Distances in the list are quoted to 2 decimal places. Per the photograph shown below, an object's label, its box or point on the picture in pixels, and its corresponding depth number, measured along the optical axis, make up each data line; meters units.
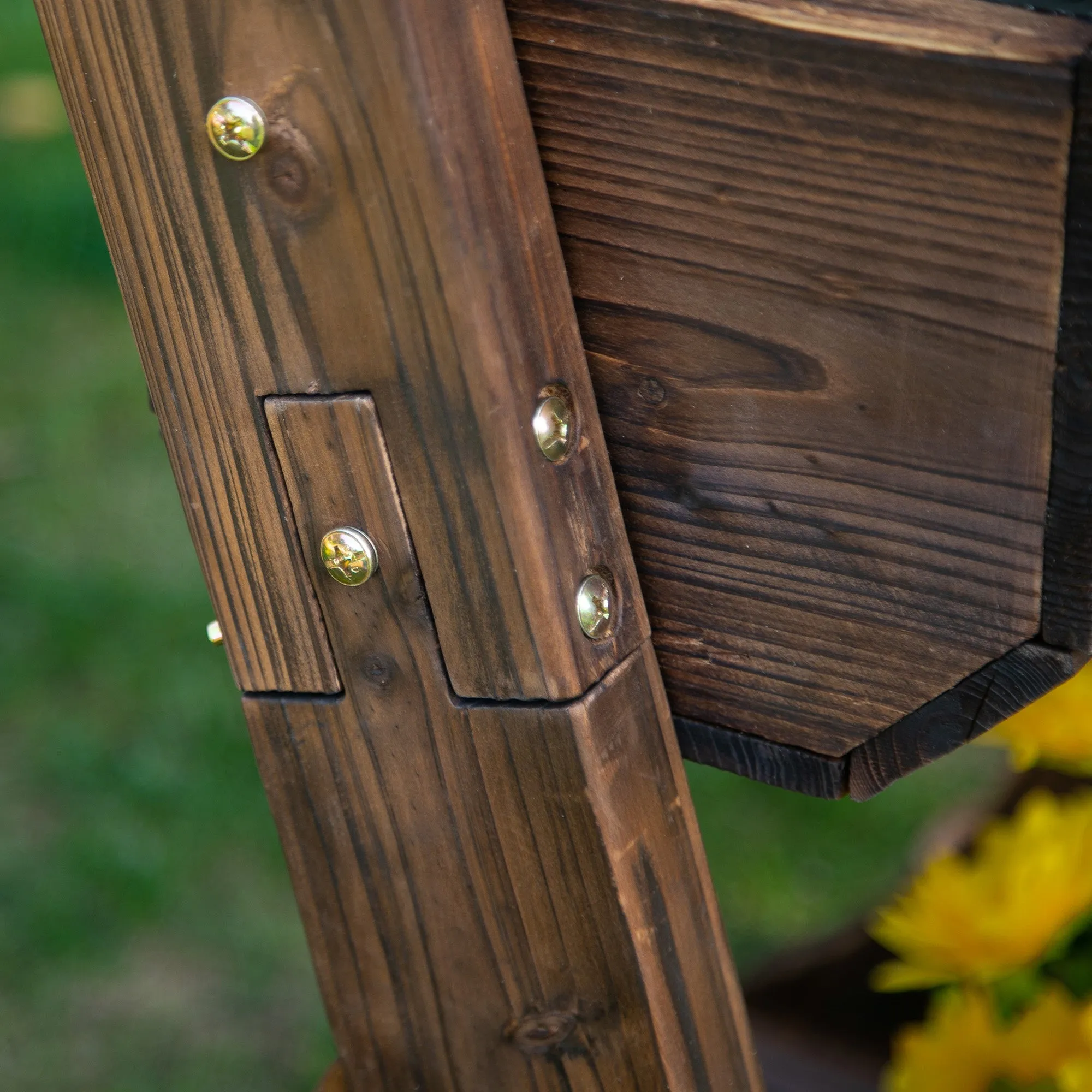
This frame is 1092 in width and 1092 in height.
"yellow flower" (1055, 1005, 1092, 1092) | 0.88
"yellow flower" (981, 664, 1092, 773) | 0.93
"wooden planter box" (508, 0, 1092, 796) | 0.76
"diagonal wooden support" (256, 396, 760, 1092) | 0.81
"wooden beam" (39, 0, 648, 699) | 0.77
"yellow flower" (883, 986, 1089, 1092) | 0.93
